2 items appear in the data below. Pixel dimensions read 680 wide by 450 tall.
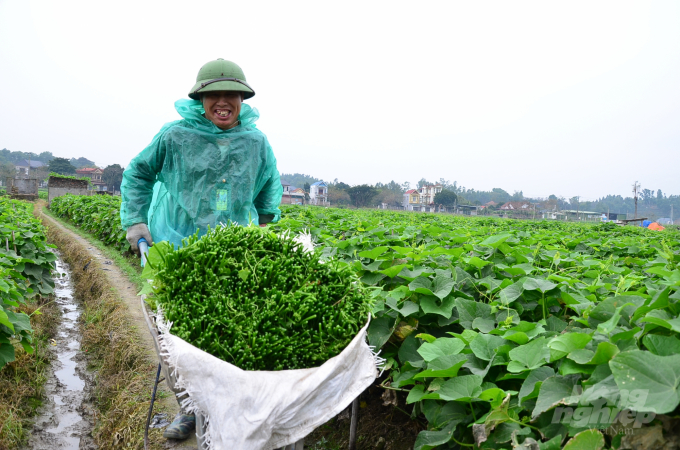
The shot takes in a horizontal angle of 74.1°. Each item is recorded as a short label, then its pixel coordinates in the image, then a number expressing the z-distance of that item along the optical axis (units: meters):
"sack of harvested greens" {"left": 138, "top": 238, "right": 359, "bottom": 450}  1.50
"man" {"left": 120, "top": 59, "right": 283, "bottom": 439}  2.53
